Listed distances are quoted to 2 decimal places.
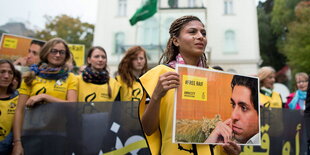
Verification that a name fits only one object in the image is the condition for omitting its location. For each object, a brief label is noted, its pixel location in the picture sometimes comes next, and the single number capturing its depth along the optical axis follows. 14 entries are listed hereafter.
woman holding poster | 1.64
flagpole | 19.73
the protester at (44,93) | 3.06
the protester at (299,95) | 4.93
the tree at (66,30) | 27.36
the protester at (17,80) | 3.82
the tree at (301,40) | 18.30
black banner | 3.07
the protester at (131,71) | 3.57
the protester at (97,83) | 3.37
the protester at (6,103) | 3.23
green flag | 14.20
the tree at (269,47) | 27.00
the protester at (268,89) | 4.18
